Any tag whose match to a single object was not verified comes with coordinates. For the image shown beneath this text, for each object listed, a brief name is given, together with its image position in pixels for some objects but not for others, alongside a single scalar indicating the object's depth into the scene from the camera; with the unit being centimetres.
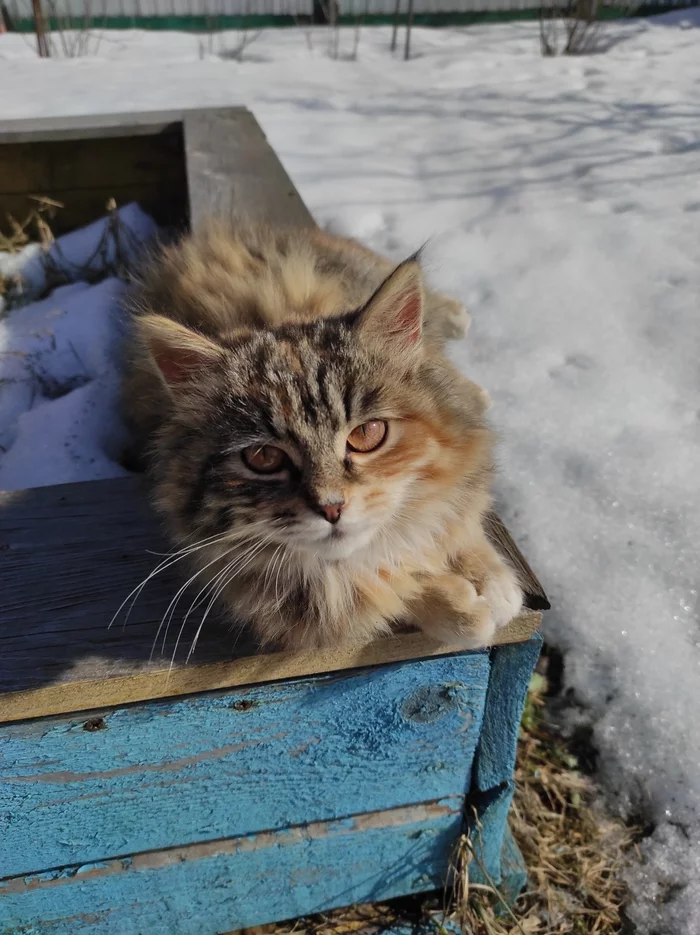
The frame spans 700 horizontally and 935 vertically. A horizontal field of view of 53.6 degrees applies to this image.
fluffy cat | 28
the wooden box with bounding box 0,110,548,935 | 28
